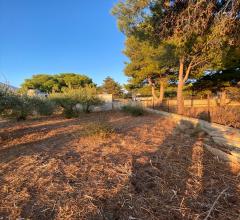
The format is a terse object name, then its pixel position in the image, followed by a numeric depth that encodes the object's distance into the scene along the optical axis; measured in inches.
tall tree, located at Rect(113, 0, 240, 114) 136.6
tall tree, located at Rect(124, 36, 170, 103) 500.5
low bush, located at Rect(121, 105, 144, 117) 346.8
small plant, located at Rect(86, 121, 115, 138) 154.0
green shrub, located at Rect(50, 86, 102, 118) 371.4
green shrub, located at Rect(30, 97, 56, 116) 257.4
